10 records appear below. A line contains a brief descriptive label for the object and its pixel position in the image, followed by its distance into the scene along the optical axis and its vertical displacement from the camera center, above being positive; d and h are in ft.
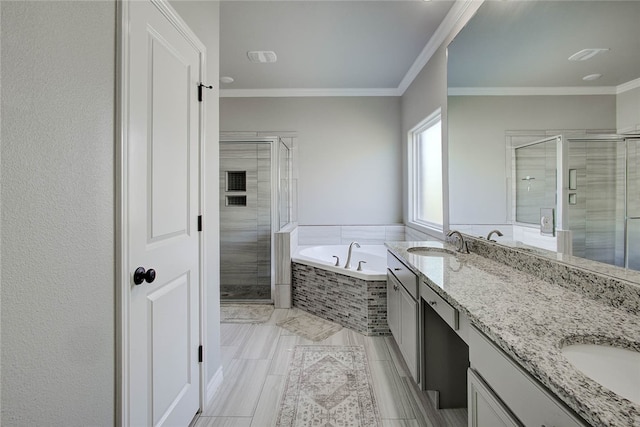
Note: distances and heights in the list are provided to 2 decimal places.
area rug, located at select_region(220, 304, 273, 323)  9.93 -3.64
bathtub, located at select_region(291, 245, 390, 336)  8.70 -2.62
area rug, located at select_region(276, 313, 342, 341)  8.73 -3.64
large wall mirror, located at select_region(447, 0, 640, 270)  3.52 +1.32
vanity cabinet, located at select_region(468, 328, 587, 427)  2.20 -1.58
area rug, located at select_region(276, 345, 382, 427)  5.37 -3.73
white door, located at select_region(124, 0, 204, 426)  3.67 -0.09
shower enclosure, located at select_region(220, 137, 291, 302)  12.46 -0.30
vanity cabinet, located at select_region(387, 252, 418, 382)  5.75 -2.20
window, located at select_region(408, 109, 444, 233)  10.89 +1.29
